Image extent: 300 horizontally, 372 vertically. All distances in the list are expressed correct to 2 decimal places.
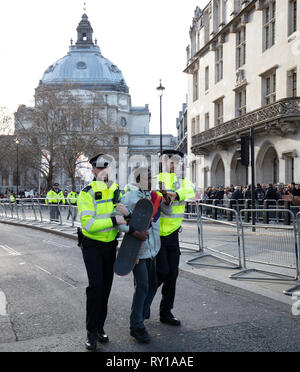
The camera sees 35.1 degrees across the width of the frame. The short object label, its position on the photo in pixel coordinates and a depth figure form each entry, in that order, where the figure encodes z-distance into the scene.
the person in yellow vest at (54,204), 20.17
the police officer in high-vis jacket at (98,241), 4.92
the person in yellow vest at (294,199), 8.81
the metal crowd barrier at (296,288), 6.95
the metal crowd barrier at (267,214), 8.66
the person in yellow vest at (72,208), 18.48
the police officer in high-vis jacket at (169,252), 5.71
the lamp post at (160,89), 34.84
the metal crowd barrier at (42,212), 19.00
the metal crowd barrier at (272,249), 7.79
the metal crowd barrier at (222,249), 8.91
